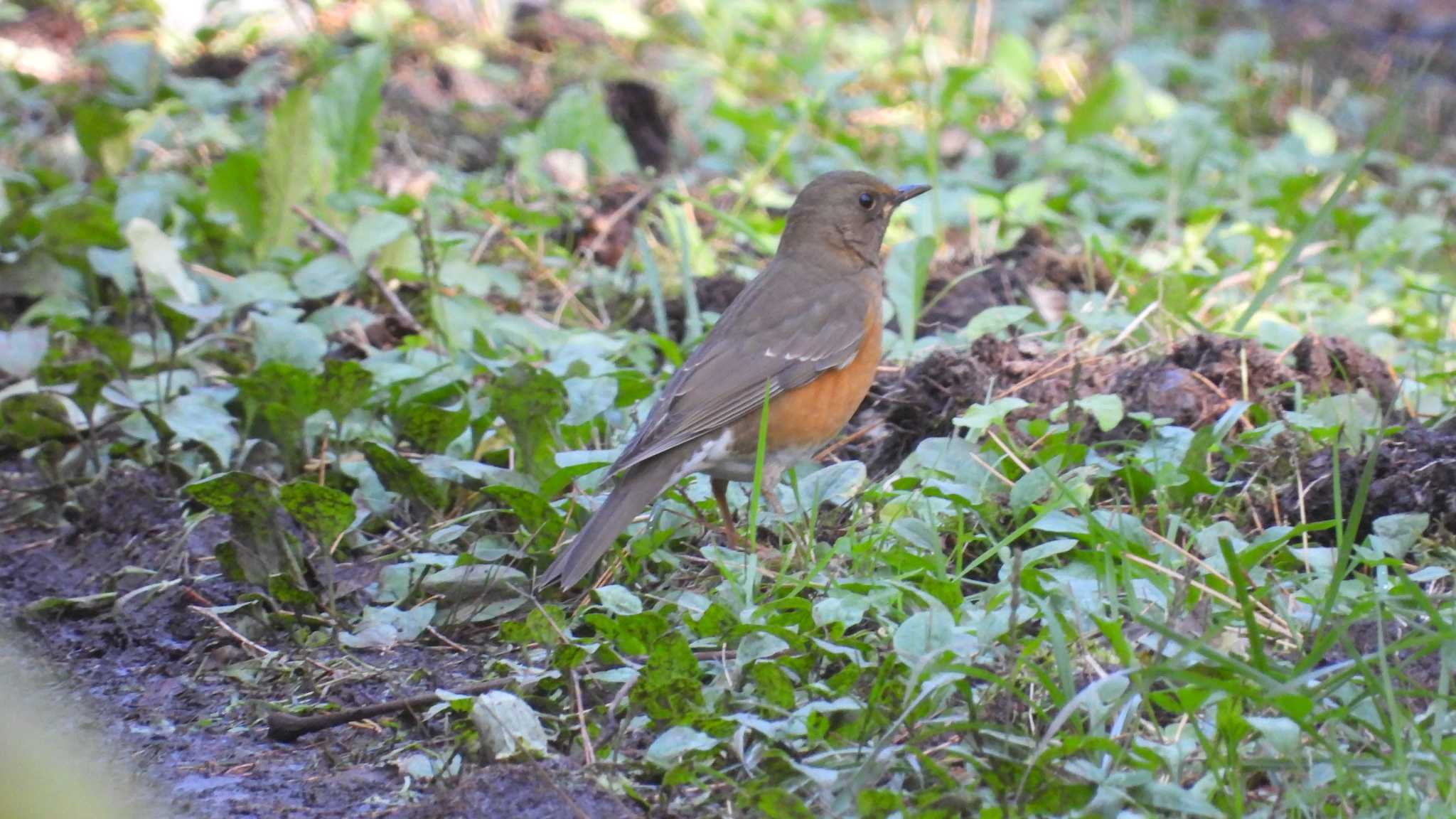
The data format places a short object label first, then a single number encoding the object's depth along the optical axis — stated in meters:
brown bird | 8.59
